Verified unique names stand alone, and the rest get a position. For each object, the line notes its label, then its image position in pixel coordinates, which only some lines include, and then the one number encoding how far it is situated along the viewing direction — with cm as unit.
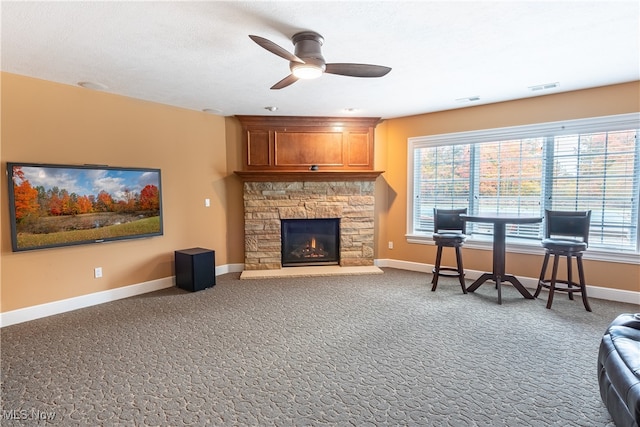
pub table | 374
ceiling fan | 232
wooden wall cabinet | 505
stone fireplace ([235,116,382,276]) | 506
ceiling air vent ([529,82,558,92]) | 363
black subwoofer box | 416
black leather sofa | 144
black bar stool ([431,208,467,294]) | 402
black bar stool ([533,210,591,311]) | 339
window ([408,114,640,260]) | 370
